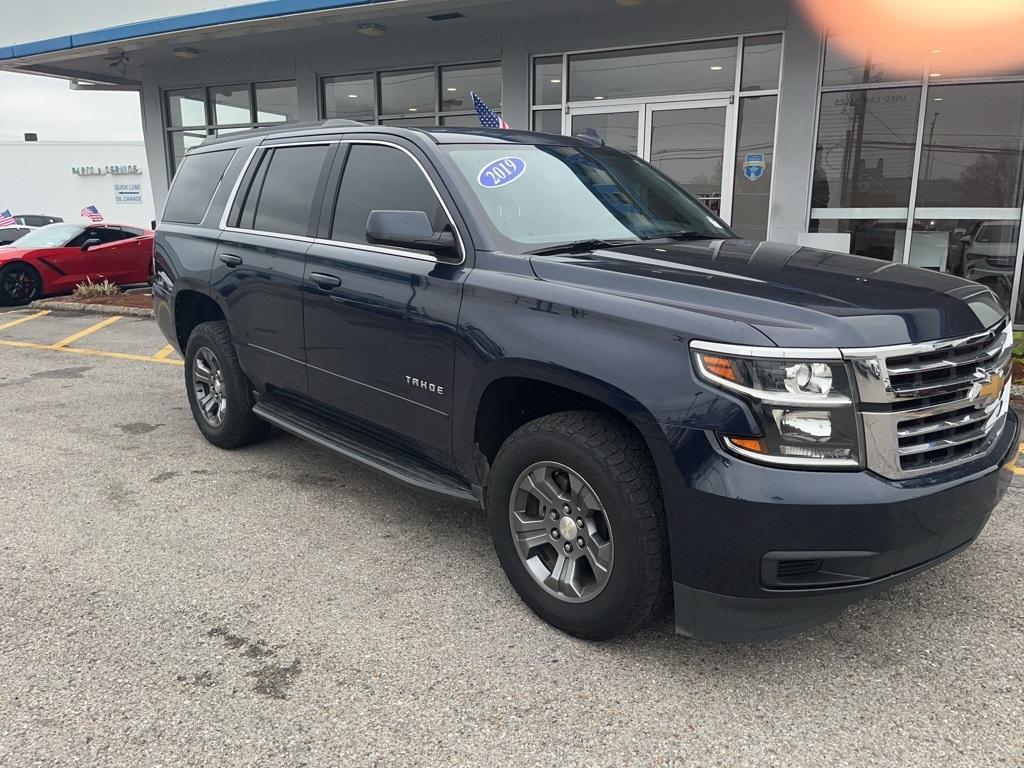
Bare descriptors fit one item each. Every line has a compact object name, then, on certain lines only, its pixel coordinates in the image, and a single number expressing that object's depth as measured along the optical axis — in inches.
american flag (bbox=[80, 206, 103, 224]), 1294.3
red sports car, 528.1
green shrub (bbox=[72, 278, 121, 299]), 521.0
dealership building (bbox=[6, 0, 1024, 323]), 341.7
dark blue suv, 92.4
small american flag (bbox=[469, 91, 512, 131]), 323.3
